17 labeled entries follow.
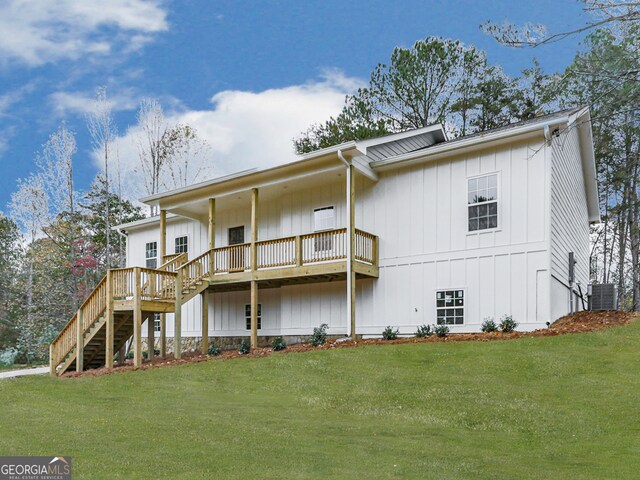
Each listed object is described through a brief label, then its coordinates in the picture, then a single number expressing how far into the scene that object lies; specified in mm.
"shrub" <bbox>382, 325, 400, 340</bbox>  17250
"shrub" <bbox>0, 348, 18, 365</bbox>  27891
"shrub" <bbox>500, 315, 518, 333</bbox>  15750
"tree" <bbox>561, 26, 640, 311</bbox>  26734
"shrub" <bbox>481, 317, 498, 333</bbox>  15953
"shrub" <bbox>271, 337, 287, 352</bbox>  17897
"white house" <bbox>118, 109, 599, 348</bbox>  16188
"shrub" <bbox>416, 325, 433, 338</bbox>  16750
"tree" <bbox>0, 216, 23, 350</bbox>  36781
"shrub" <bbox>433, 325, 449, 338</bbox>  16297
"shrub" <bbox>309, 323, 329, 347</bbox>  17614
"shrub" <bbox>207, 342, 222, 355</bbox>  18984
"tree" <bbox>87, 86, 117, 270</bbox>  31984
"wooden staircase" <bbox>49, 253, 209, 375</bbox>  18188
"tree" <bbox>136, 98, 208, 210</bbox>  34094
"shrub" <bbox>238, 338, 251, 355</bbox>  18188
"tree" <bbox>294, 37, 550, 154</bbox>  30297
